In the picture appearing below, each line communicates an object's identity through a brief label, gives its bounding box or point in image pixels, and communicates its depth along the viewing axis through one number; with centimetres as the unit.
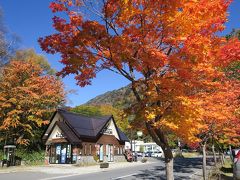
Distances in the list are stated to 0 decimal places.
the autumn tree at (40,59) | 3481
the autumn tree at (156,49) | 522
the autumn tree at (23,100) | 2357
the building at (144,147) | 5358
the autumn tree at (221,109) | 809
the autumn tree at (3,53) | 2317
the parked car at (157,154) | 4532
